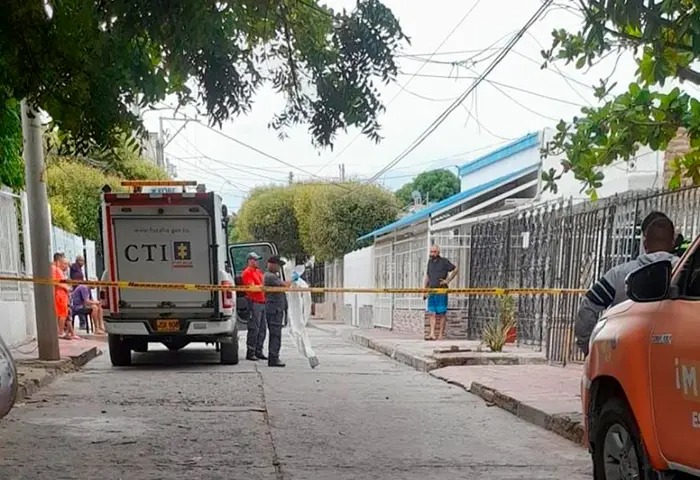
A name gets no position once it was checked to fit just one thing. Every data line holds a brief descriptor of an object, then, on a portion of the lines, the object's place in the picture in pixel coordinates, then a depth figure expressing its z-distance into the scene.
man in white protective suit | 12.54
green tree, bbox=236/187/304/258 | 39.59
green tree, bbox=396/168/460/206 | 58.28
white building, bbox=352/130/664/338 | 16.84
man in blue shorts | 15.90
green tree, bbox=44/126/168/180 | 8.34
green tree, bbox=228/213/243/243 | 44.99
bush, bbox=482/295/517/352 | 13.08
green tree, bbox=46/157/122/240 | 27.97
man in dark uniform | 12.62
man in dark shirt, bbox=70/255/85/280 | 17.86
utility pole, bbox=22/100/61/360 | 11.12
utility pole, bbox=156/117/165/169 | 45.03
